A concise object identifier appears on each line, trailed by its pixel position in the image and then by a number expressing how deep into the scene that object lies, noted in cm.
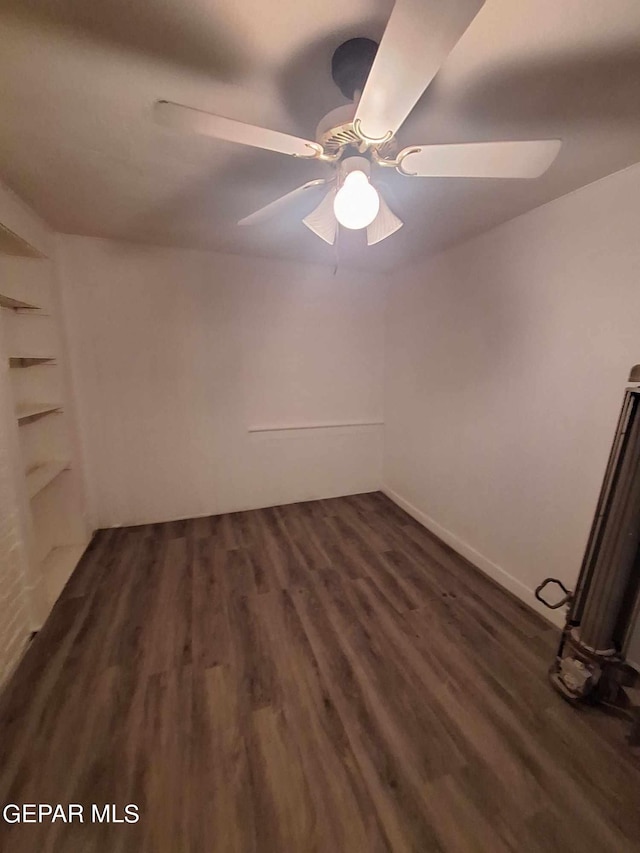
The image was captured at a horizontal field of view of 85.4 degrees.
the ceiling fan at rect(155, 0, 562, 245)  64
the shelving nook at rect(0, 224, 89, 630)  186
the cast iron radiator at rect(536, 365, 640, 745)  129
